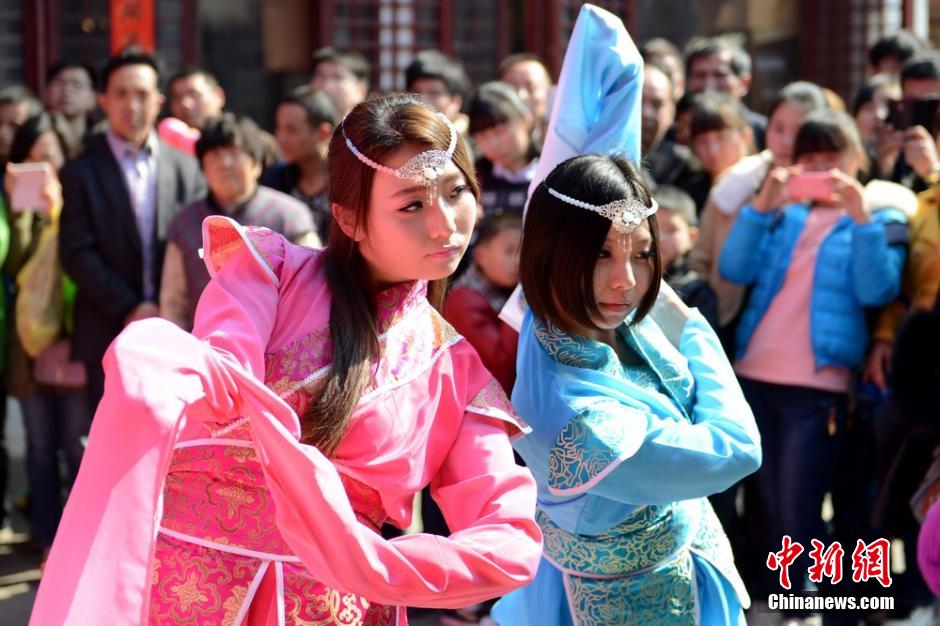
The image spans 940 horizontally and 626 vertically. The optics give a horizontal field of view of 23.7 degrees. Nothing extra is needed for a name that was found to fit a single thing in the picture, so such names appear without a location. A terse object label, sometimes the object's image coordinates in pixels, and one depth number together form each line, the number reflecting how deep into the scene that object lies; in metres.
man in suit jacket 8.00
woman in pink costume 2.93
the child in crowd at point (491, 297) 6.87
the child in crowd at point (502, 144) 7.93
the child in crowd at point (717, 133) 7.91
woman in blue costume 3.81
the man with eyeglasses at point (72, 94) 10.56
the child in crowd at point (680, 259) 6.85
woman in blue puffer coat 6.72
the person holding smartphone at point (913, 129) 7.23
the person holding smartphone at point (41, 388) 8.44
